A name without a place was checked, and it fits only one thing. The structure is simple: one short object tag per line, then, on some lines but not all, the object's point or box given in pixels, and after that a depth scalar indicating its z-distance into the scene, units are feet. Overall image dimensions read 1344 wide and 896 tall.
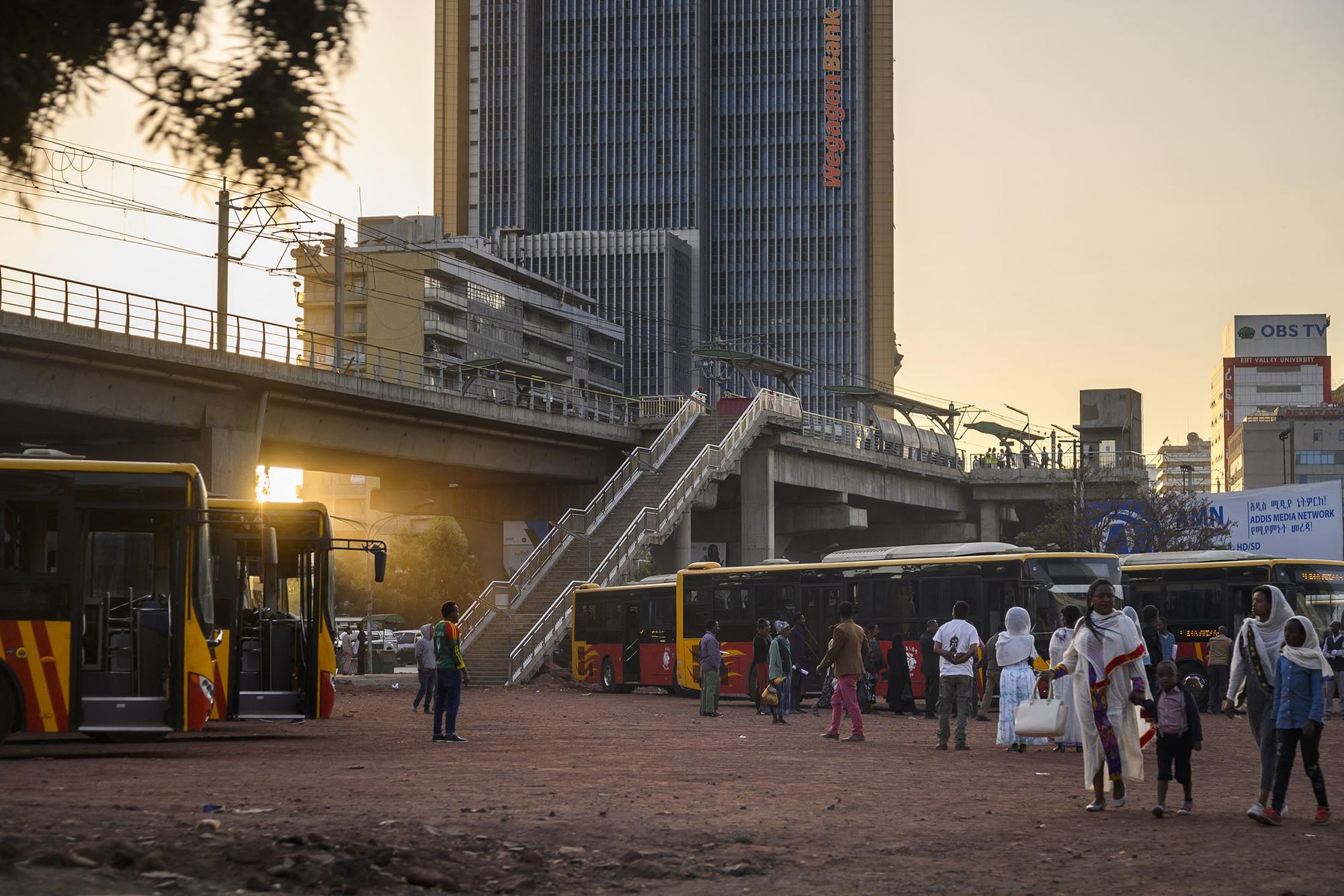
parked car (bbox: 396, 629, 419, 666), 209.26
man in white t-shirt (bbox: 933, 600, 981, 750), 60.03
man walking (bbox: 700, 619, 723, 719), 88.43
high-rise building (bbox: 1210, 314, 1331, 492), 518.78
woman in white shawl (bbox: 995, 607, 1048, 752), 59.98
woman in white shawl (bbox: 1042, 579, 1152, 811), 39.06
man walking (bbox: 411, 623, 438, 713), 88.28
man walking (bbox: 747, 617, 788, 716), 96.57
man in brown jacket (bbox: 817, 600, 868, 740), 66.23
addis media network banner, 149.59
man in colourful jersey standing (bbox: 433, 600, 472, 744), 61.67
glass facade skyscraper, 468.34
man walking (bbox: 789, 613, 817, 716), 91.25
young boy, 38.45
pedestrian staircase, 137.80
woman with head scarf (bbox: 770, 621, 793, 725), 80.53
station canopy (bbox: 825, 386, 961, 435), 226.38
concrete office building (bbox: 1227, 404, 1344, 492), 421.59
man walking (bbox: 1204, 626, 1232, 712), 86.53
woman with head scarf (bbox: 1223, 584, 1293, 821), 37.52
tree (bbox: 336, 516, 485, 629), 302.04
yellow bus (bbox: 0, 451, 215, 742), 52.60
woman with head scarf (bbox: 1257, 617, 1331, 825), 36.76
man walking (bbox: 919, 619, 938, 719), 87.25
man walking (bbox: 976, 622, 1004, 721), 77.36
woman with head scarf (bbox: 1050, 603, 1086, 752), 55.31
